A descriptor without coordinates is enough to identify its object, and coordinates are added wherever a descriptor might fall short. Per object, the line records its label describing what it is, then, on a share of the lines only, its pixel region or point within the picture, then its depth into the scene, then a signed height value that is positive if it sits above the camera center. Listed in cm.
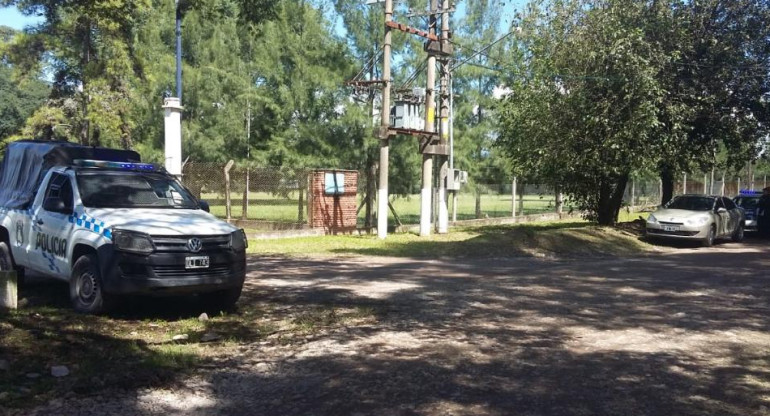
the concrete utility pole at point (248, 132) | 2455 +198
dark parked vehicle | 2172 -66
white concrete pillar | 1371 +102
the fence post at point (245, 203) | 2002 -65
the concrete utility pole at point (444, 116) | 1952 +217
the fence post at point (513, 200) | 2728 -65
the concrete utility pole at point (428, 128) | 1936 +174
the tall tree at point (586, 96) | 1727 +257
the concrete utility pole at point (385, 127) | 1855 +167
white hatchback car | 1736 -93
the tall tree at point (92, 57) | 2386 +499
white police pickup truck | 693 -61
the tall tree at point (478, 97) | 2658 +377
